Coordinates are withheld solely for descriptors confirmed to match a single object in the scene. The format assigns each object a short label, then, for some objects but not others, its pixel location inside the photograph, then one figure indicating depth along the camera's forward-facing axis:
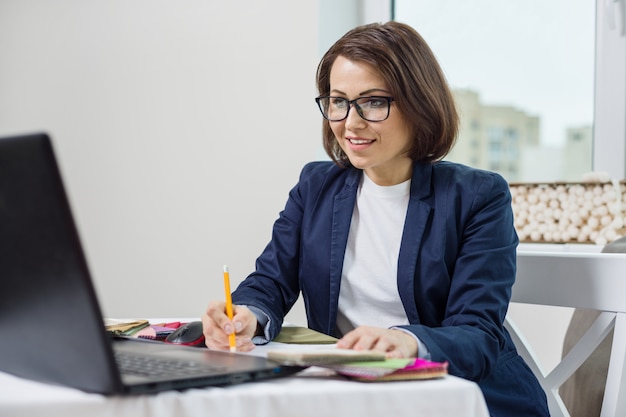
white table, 0.71
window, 2.60
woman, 1.40
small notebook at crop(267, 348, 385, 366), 0.81
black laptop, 0.61
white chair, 1.39
